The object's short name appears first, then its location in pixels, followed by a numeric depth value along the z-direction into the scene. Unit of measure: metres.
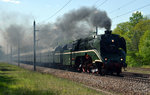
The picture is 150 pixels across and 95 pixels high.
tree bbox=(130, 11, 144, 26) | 66.38
